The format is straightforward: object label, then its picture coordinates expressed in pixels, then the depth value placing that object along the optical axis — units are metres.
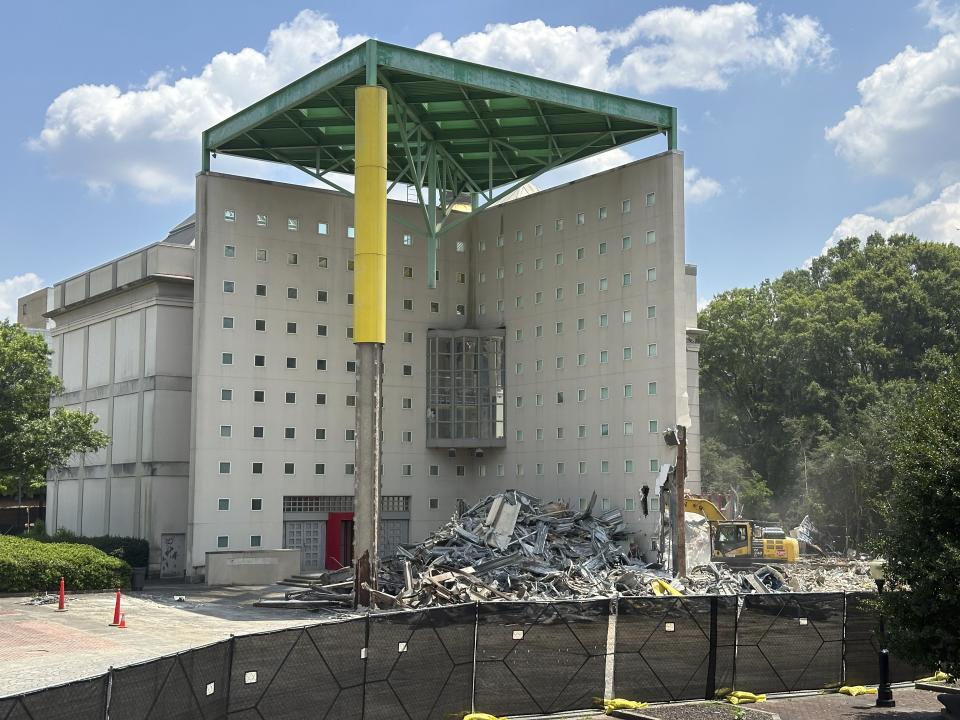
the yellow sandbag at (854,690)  21.08
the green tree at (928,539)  17.62
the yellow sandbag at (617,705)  18.73
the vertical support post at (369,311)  35.19
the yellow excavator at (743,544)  49.43
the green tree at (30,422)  44.81
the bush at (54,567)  37.38
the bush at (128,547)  46.12
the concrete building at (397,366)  44.72
